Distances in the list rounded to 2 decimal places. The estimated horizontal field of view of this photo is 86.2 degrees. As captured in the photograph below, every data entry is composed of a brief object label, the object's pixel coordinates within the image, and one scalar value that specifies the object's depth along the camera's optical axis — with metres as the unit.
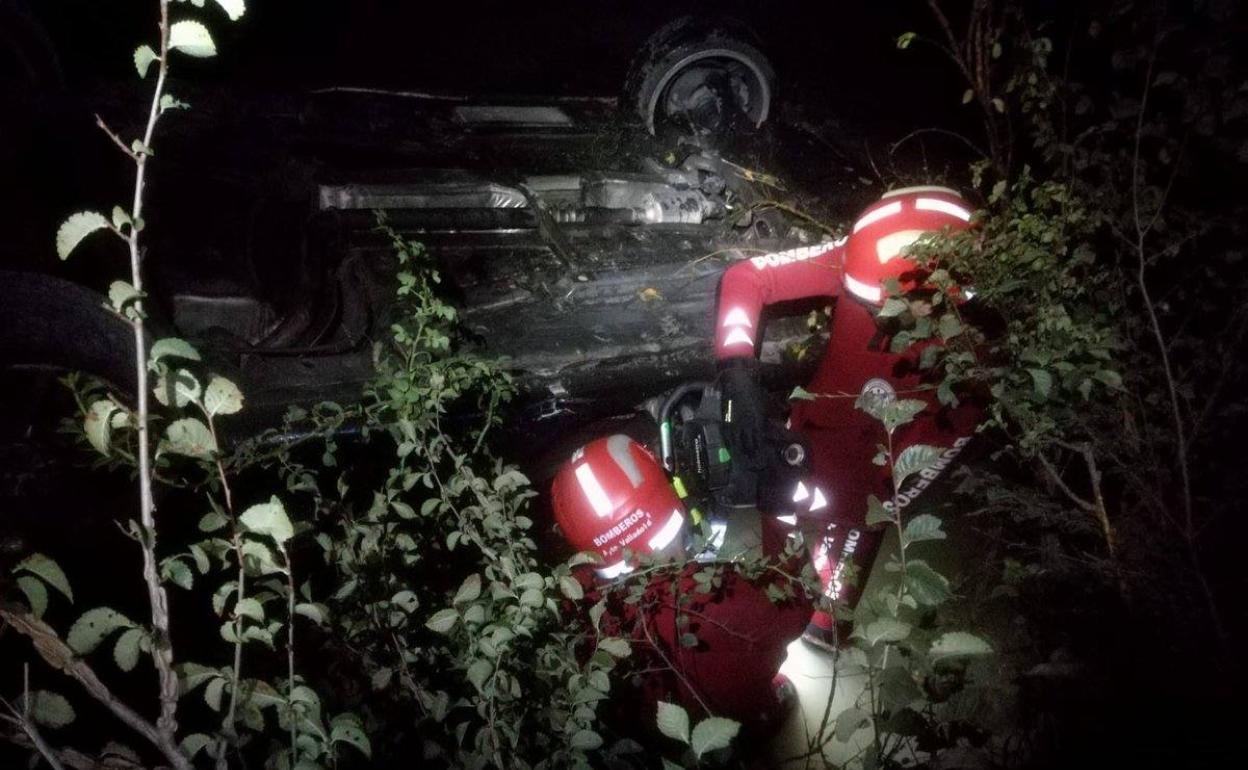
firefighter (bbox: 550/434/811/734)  2.26
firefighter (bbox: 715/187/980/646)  2.62
